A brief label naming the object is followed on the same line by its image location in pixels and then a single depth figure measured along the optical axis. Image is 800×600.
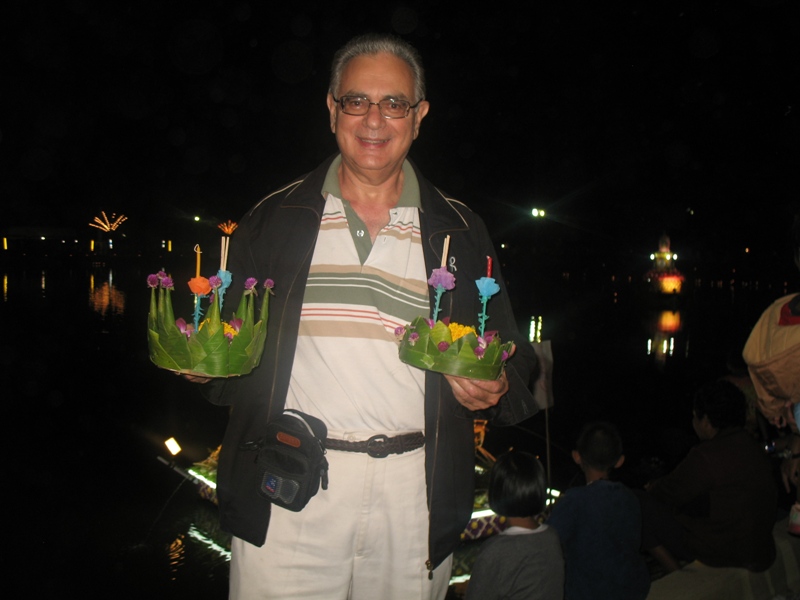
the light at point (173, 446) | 5.42
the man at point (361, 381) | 1.84
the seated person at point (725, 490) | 3.80
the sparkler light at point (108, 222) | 64.62
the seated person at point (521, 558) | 2.81
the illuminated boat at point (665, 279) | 34.34
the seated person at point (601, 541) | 3.32
